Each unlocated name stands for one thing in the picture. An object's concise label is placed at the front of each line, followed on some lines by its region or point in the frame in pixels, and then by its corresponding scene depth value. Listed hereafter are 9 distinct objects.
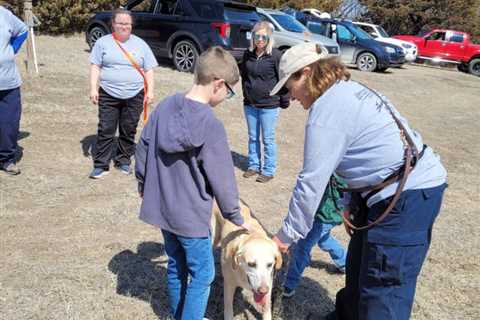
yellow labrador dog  2.52
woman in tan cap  1.89
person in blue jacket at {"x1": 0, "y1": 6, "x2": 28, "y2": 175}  4.62
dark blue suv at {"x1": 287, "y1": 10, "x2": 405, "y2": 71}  16.14
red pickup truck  20.44
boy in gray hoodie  2.15
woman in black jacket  5.09
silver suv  13.10
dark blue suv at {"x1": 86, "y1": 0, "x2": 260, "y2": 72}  10.14
